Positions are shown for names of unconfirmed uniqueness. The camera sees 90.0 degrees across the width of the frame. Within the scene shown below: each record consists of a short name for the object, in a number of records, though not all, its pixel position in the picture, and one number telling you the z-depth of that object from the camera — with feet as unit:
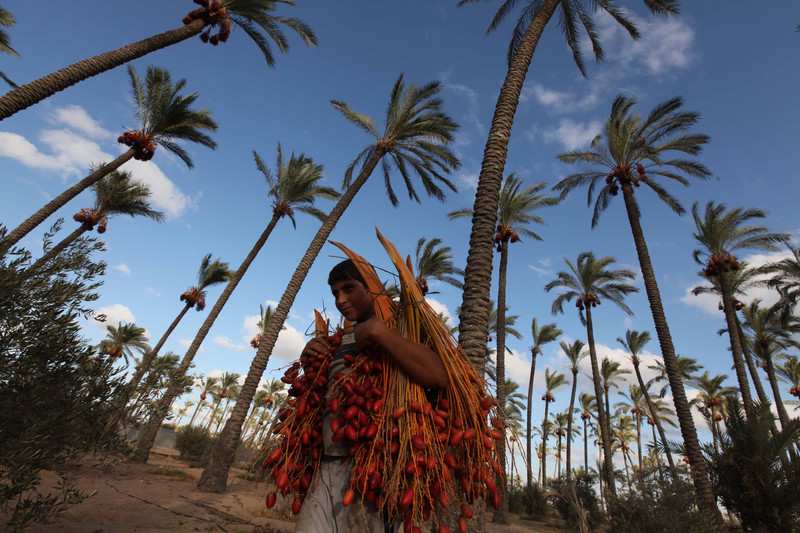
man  5.31
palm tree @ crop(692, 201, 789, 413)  58.23
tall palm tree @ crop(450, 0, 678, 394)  15.25
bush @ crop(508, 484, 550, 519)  72.49
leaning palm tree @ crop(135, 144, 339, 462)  57.47
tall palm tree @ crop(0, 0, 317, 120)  25.27
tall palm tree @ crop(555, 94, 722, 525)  44.24
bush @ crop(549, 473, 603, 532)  62.83
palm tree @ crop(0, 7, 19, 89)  48.18
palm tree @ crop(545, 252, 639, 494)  76.07
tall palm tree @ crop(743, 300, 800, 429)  75.97
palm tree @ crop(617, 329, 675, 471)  99.38
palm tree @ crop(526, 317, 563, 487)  97.40
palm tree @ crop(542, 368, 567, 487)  120.57
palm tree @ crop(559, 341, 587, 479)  105.19
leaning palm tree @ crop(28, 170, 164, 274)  58.75
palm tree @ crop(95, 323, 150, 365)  100.05
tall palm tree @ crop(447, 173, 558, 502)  62.64
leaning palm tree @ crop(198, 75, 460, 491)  42.78
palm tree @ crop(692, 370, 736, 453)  106.21
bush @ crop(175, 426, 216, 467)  78.50
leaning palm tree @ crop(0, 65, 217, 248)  47.65
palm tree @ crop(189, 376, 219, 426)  157.92
